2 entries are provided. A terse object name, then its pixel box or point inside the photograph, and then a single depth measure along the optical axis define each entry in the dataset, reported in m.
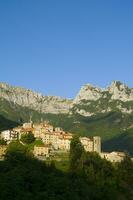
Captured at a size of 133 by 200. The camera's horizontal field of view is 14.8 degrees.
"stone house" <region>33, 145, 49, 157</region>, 197.00
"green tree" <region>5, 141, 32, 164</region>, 147.91
